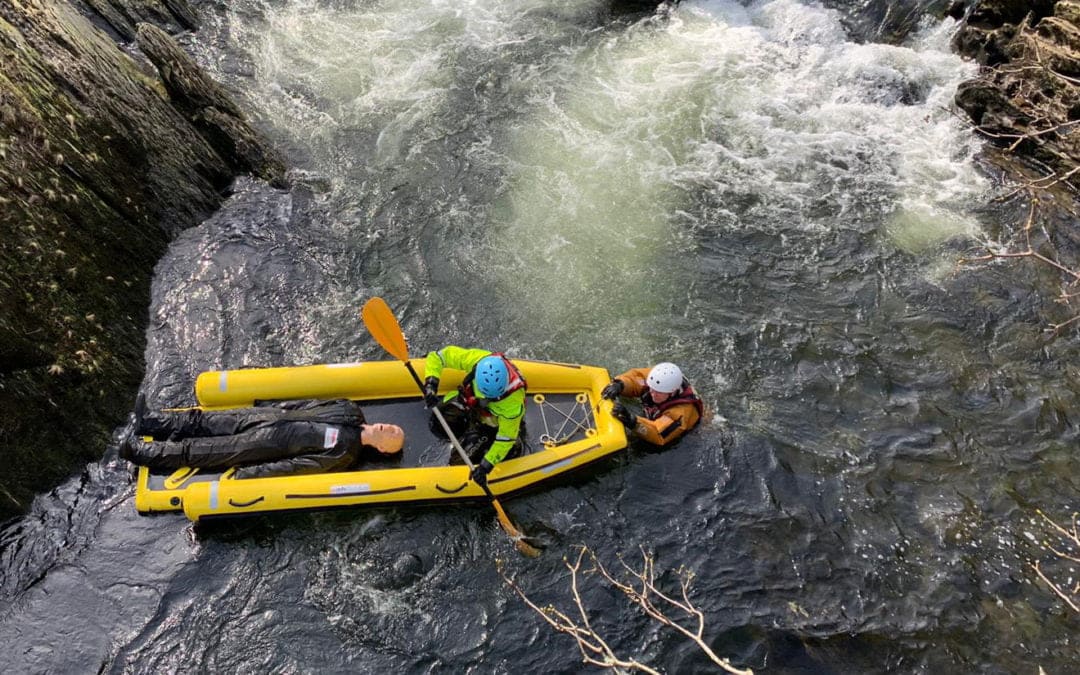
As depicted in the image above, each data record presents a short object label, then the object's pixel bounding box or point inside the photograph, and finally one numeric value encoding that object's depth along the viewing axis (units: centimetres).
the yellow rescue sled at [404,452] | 520
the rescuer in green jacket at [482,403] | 541
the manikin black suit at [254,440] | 541
